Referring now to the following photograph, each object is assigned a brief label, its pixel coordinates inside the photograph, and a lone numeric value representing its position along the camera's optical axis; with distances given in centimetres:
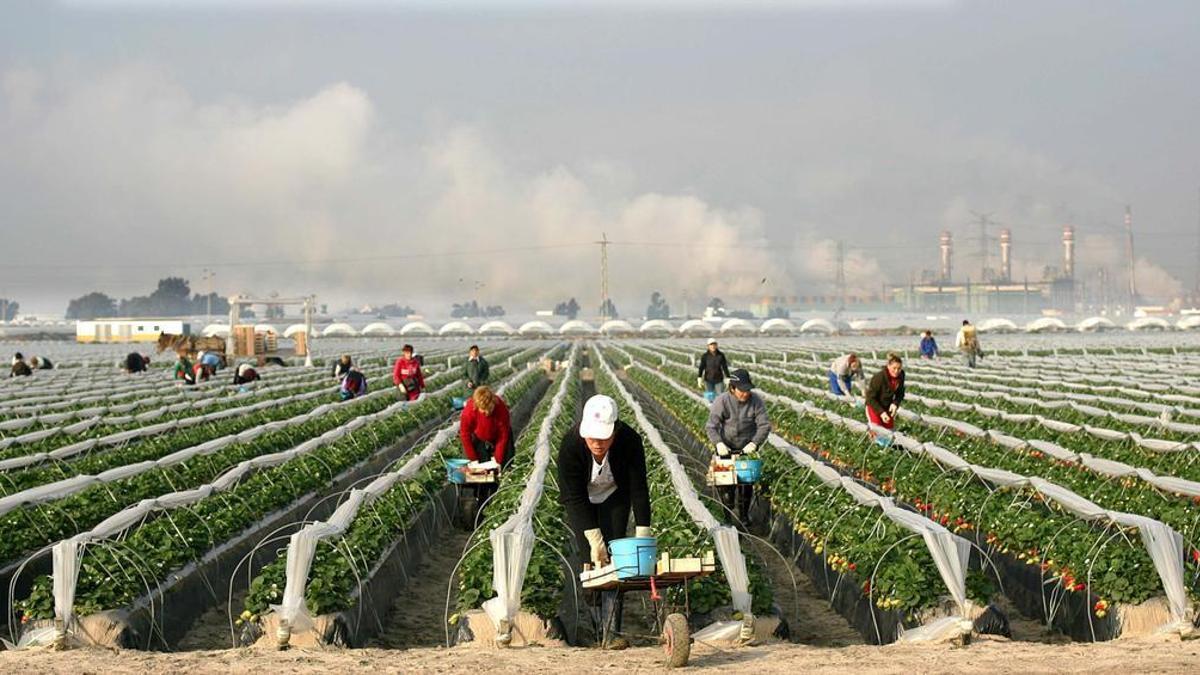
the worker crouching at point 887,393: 1781
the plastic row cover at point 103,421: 2115
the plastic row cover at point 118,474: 1302
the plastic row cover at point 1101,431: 1761
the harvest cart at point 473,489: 1395
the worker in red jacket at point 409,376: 2541
